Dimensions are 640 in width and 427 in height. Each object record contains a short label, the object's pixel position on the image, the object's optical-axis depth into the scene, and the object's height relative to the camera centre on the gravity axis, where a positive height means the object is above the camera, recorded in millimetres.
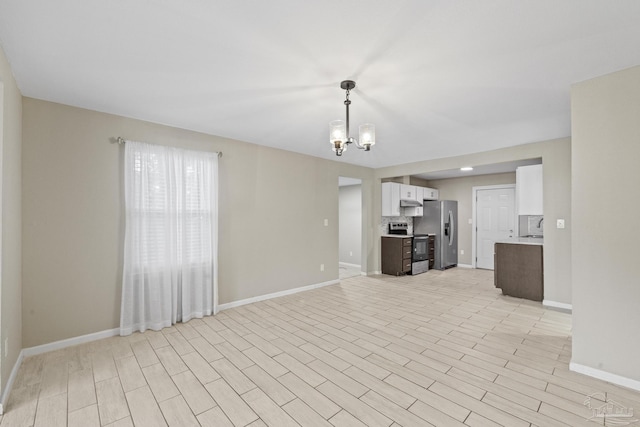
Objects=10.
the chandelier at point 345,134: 2506 +751
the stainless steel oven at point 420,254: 6348 -868
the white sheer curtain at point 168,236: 3164 -242
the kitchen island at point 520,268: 4340 -825
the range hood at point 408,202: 6517 +338
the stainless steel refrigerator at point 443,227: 6879 -266
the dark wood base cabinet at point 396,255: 6102 -846
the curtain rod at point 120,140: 3128 +846
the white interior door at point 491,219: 6578 -68
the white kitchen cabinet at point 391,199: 6317 +398
